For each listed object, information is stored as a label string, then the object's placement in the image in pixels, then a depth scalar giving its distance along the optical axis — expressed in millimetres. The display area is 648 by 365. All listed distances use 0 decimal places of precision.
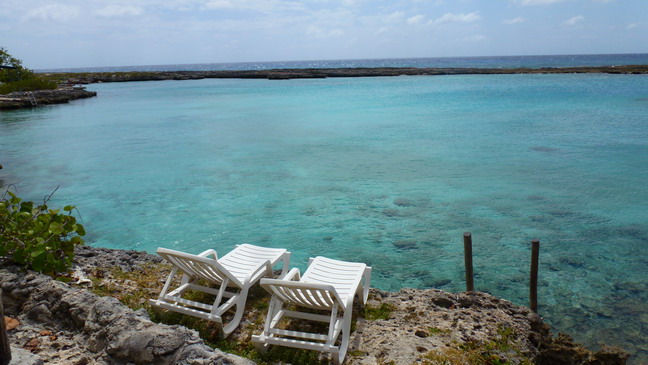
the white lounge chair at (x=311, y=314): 4578
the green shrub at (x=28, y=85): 39125
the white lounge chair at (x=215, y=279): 5195
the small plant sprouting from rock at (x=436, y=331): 5035
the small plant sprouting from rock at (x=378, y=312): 5523
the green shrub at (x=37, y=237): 5395
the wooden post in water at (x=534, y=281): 6855
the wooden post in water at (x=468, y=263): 6844
